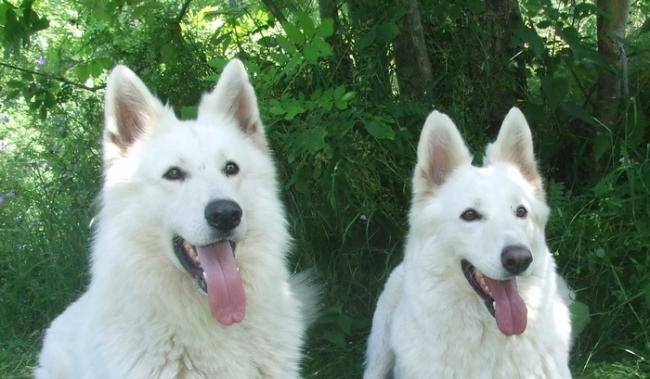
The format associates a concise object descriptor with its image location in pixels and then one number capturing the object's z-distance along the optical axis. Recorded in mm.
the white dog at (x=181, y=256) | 2693
